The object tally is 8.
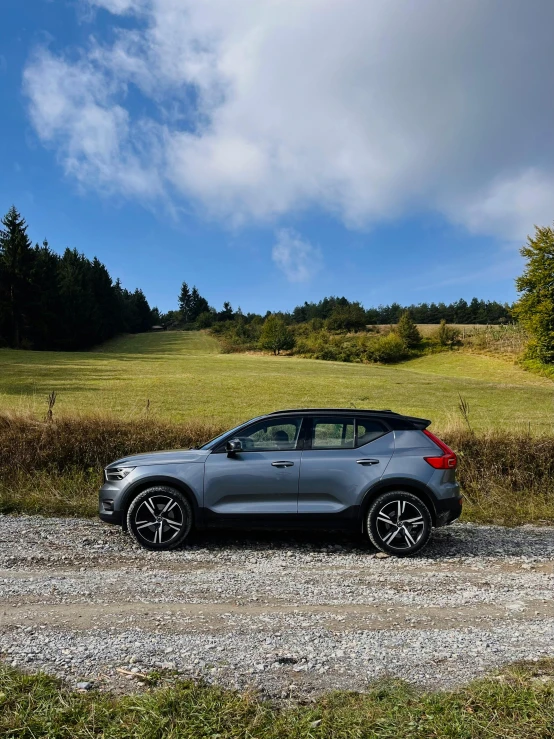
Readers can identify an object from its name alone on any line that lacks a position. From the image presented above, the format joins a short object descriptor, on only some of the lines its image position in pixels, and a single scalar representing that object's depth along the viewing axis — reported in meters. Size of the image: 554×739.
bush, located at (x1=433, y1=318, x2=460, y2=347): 66.31
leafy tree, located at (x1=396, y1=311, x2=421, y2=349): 66.94
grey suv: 6.04
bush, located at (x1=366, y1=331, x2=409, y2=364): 62.59
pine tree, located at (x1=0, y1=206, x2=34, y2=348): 54.28
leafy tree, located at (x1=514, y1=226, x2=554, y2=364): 45.88
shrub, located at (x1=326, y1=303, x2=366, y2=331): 81.44
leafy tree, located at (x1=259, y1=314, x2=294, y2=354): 68.75
